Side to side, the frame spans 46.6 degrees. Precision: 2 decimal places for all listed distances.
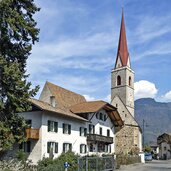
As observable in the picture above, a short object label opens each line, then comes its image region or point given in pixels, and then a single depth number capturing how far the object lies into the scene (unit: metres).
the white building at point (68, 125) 22.84
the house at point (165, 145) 54.12
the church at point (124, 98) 36.84
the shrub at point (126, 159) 23.95
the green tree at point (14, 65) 13.49
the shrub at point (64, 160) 18.14
